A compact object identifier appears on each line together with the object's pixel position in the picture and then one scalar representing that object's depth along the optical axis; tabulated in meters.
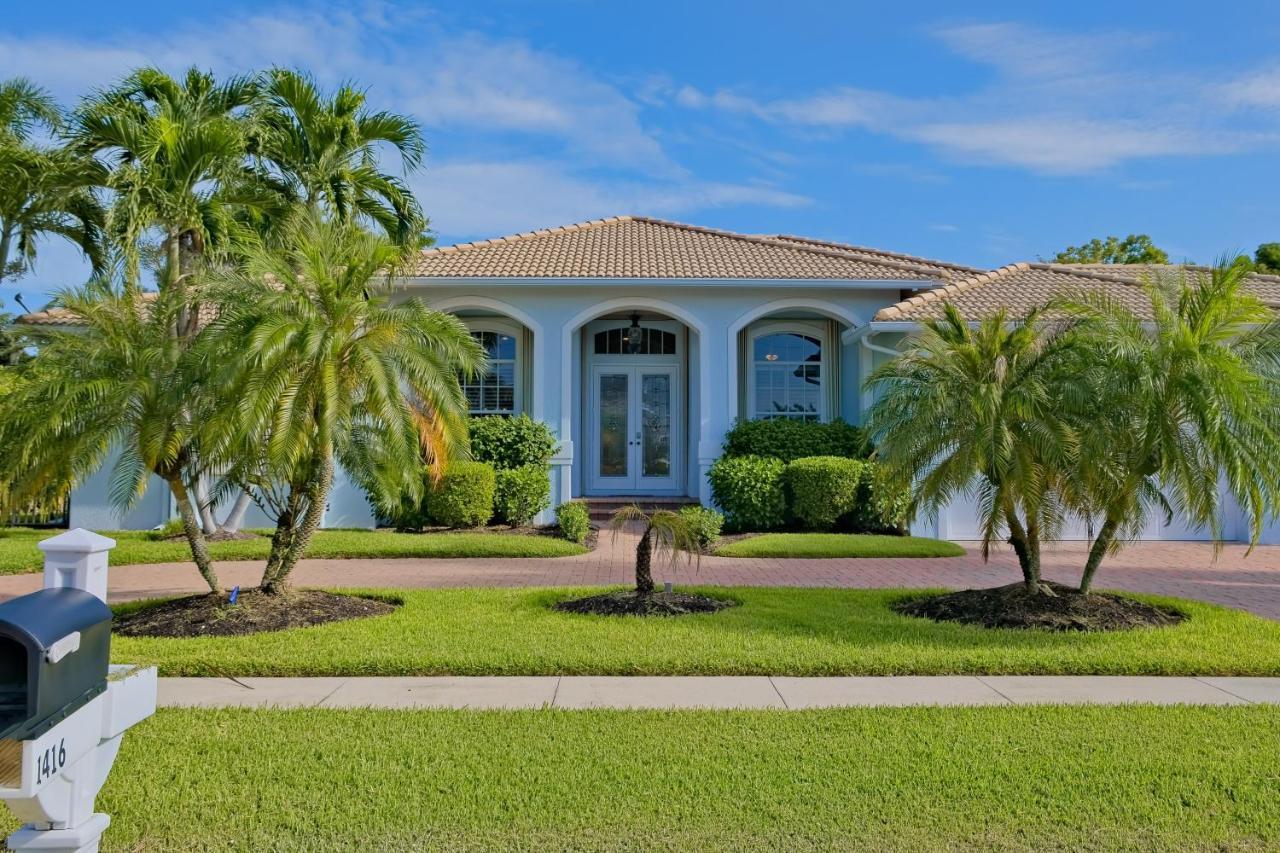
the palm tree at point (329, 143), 14.58
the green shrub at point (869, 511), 14.27
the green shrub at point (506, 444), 16.19
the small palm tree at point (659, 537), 8.57
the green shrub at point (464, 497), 15.09
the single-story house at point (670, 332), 16.58
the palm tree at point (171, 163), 12.69
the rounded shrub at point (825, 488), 15.12
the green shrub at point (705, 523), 13.17
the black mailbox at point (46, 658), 2.48
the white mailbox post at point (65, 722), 2.51
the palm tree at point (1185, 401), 7.65
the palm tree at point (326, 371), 7.79
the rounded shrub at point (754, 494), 15.41
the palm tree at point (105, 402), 7.77
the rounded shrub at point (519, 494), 15.53
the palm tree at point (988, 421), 8.16
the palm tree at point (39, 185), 13.73
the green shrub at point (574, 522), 14.38
